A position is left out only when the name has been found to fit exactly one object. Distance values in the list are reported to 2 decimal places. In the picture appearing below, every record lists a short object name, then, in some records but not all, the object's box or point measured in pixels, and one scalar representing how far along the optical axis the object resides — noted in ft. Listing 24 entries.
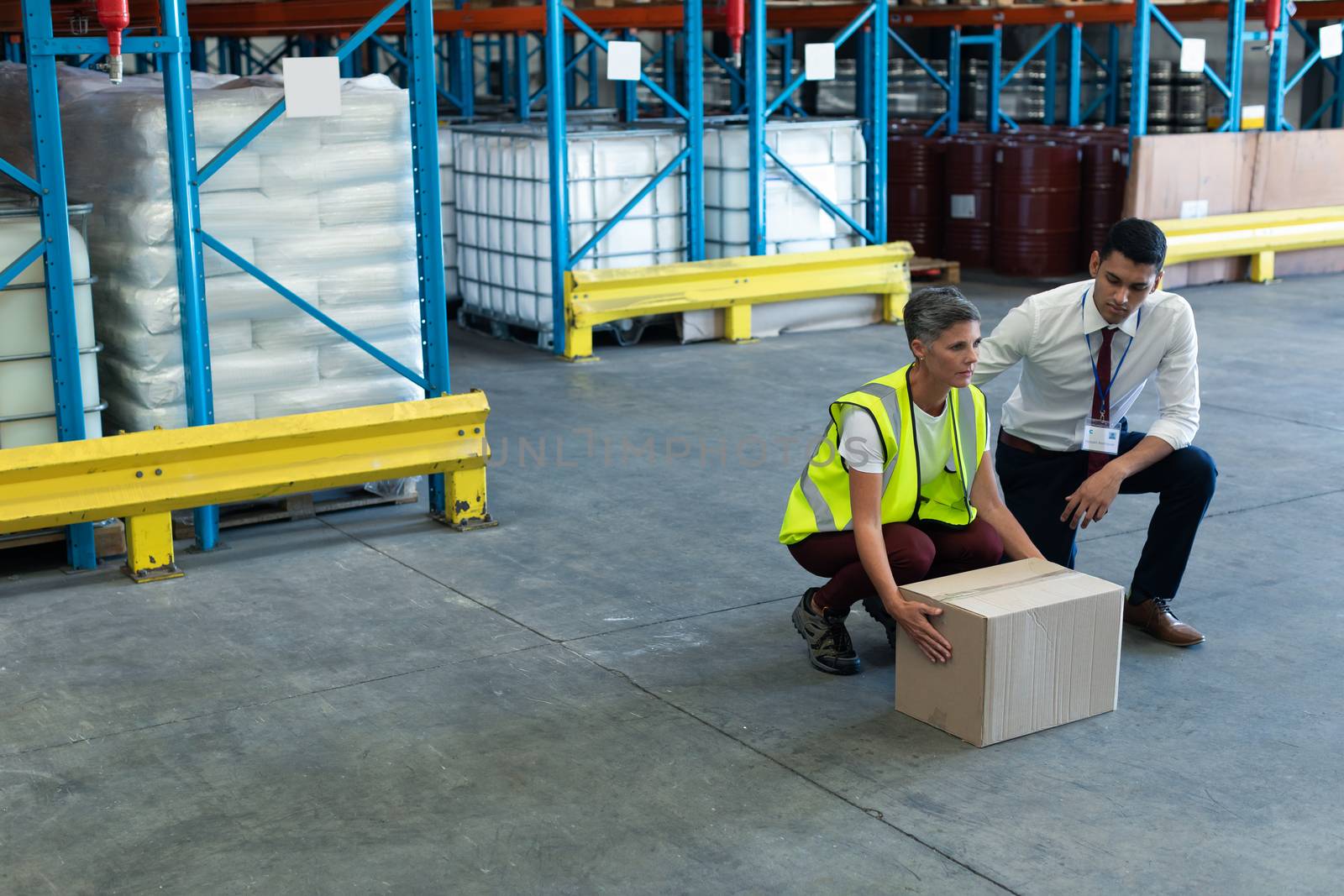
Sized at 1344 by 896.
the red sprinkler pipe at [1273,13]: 43.78
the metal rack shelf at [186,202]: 18.93
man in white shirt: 16.65
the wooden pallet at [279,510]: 21.98
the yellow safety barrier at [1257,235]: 43.83
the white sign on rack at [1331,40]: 45.91
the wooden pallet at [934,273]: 44.35
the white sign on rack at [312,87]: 20.52
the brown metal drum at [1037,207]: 46.83
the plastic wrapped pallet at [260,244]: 21.29
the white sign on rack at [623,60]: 35.27
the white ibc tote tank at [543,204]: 35.12
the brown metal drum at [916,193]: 51.55
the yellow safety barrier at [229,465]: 18.75
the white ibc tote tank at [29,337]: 19.27
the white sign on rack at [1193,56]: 43.29
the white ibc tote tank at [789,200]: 37.24
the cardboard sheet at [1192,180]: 43.21
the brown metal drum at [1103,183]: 47.09
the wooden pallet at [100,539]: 20.08
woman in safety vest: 14.92
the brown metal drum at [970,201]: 49.44
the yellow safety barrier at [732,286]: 34.96
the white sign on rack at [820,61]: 37.50
